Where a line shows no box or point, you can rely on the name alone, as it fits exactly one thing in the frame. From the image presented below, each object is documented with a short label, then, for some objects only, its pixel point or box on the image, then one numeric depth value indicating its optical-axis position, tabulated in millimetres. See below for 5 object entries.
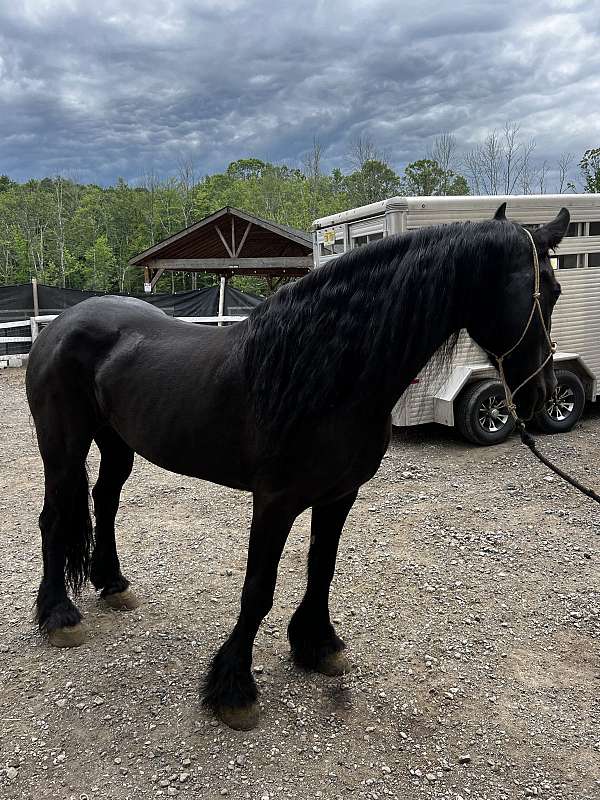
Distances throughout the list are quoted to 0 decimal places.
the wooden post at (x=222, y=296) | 13247
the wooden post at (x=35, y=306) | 13445
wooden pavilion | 12320
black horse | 1843
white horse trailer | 5867
